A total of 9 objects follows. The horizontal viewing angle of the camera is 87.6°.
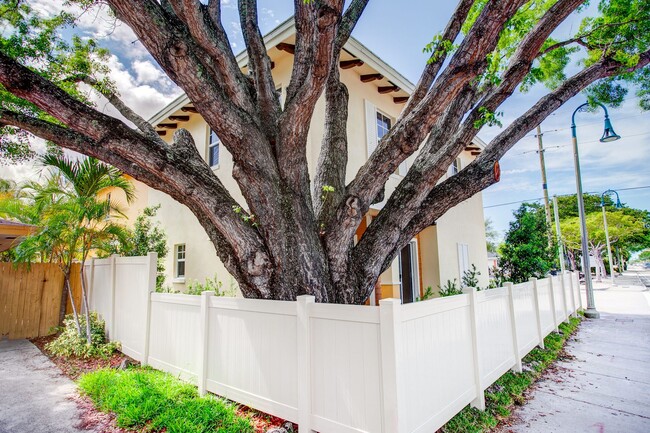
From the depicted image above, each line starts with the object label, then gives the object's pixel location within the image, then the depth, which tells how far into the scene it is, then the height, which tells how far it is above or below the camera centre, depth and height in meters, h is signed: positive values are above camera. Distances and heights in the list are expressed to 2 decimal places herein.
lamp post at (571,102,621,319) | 11.24 +0.57
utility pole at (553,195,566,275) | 11.38 -0.11
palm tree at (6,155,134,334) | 6.69 +1.09
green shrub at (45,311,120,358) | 6.58 -1.61
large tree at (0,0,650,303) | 3.79 +1.54
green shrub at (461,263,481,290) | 6.97 -0.57
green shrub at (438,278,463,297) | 6.35 -0.72
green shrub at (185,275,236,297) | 7.43 -0.63
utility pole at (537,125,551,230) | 16.45 +4.46
